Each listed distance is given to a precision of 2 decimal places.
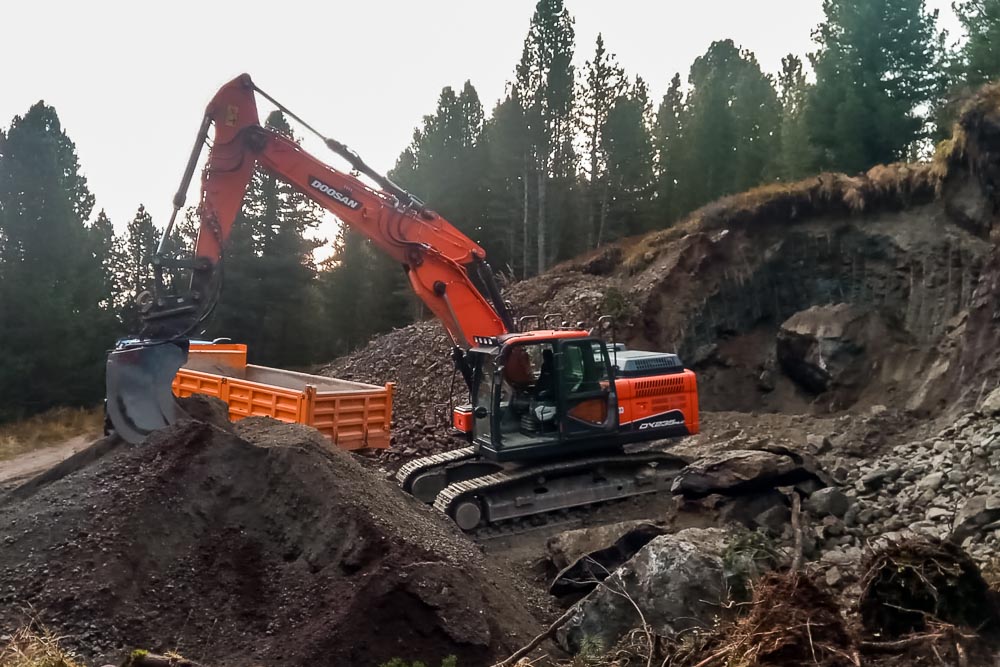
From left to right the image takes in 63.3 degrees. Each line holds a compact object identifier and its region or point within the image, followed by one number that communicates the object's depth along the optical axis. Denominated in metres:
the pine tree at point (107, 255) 26.42
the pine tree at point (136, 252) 29.83
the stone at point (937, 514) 7.21
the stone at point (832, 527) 7.22
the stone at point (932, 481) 7.83
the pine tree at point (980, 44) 17.83
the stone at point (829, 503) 7.61
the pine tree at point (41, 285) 22.78
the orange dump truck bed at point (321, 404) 10.27
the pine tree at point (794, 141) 21.27
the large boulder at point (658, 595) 4.79
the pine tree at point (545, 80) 27.66
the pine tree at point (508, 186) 28.62
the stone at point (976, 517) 6.77
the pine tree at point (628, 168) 29.11
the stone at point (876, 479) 8.41
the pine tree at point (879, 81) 18.61
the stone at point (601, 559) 6.39
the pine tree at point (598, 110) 28.64
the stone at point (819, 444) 10.54
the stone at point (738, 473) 7.65
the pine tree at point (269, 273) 28.78
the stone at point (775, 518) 7.28
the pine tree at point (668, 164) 30.62
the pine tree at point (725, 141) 28.23
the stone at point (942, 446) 8.66
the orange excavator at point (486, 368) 8.85
